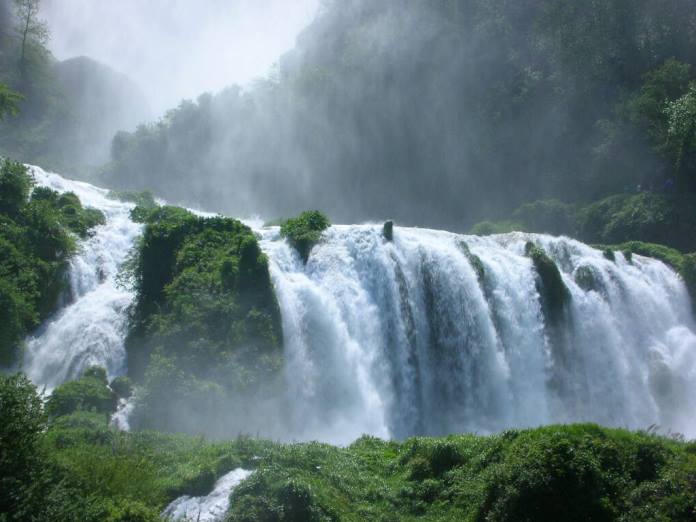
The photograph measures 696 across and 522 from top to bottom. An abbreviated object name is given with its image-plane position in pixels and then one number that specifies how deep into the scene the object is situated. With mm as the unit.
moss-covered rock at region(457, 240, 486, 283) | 24969
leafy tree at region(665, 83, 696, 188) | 39875
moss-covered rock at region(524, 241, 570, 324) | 26250
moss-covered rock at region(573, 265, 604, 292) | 28844
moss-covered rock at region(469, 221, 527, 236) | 44850
